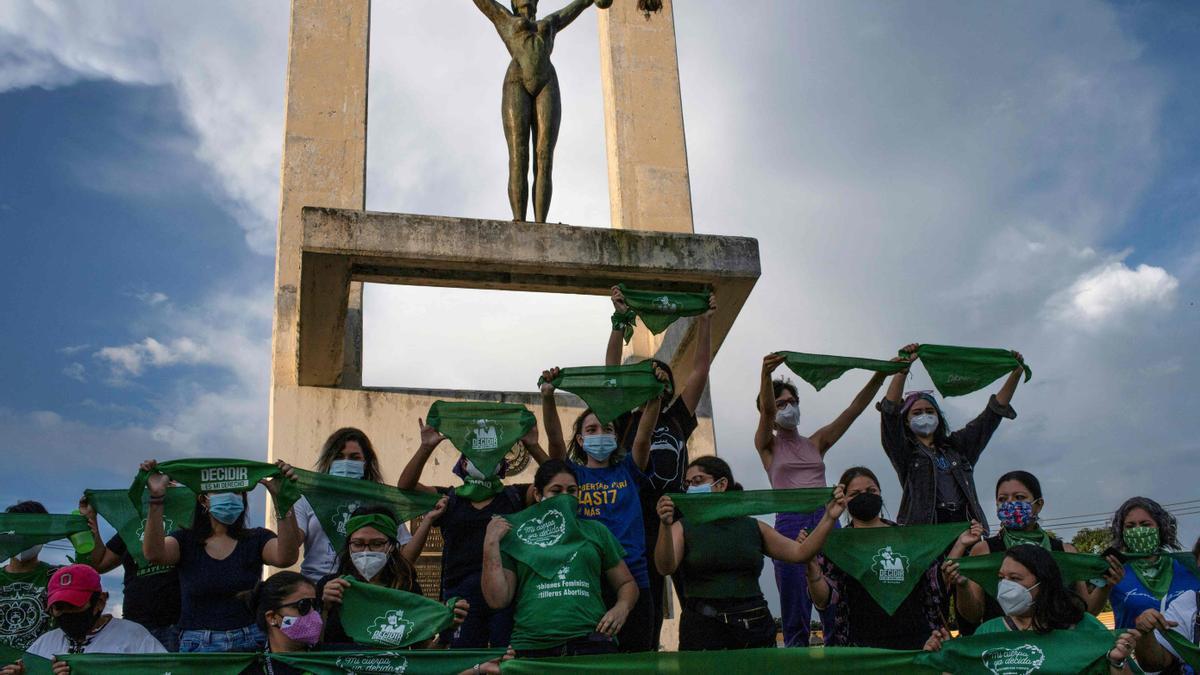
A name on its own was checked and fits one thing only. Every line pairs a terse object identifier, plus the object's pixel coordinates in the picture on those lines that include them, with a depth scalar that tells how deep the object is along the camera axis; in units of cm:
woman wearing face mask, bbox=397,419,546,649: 614
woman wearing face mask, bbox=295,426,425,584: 651
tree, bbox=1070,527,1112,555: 3389
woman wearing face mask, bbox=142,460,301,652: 588
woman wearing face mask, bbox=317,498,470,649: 609
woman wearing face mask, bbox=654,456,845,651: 601
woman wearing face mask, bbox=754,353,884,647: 724
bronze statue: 1138
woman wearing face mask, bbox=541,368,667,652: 623
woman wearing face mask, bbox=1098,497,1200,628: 639
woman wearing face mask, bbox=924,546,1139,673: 565
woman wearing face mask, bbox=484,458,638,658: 573
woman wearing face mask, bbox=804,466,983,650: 623
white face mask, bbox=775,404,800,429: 732
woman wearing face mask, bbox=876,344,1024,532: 699
